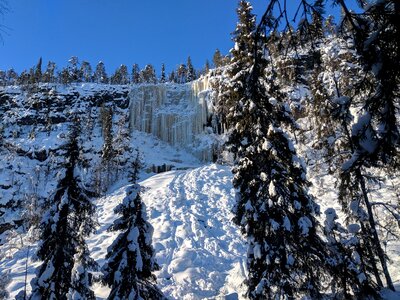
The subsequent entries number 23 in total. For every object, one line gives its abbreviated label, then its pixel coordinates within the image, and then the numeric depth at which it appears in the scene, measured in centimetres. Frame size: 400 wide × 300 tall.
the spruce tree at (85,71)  9212
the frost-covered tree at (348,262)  980
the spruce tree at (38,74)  7394
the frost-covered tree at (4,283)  1516
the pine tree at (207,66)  8375
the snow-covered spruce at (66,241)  1004
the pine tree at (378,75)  327
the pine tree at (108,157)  4603
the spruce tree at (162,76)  8958
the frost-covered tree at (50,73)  8019
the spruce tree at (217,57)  7356
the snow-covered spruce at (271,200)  1052
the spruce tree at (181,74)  9075
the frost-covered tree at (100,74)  9242
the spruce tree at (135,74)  8967
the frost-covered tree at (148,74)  8733
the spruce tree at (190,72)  8725
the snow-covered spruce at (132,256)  1019
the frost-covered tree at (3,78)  8655
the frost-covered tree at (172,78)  9331
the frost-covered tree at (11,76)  9388
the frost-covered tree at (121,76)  8950
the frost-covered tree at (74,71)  8411
